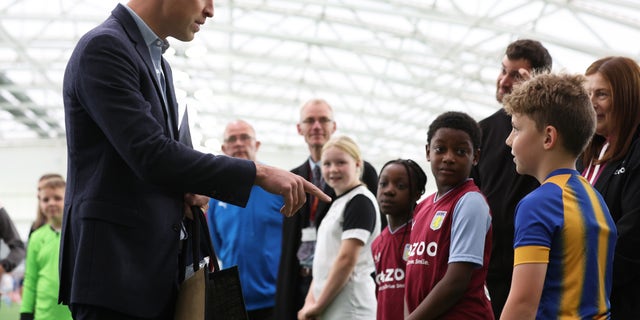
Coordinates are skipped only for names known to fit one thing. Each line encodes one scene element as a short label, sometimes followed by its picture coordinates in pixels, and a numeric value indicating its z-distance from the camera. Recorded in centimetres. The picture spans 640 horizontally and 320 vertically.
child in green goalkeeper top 507
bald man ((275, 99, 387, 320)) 446
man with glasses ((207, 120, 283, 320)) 471
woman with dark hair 261
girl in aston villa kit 332
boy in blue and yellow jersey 209
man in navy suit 190
